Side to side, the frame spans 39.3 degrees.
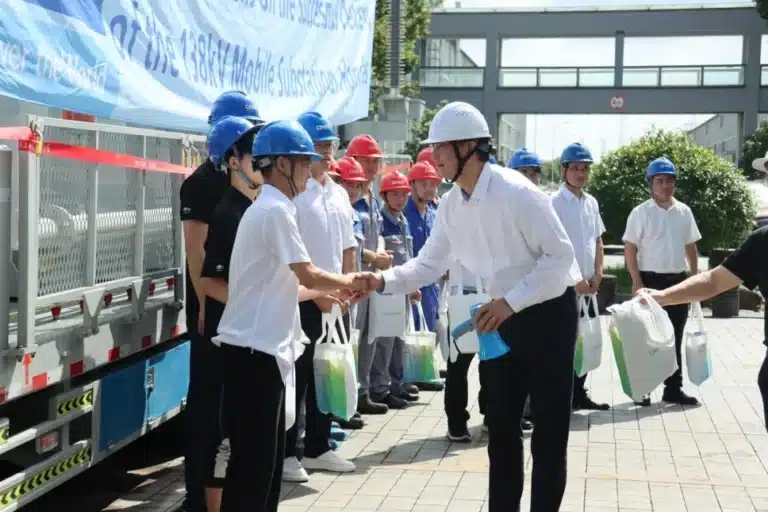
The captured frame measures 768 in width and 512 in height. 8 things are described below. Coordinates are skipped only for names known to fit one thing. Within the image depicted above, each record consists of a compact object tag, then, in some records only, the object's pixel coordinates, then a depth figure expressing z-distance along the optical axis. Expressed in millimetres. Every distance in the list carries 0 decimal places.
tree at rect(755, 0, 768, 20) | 39438
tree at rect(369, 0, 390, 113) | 26516
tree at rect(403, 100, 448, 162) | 31125
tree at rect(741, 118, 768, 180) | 36406
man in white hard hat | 4926
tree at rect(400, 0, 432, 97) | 29156
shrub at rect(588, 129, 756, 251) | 19734
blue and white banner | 4875
